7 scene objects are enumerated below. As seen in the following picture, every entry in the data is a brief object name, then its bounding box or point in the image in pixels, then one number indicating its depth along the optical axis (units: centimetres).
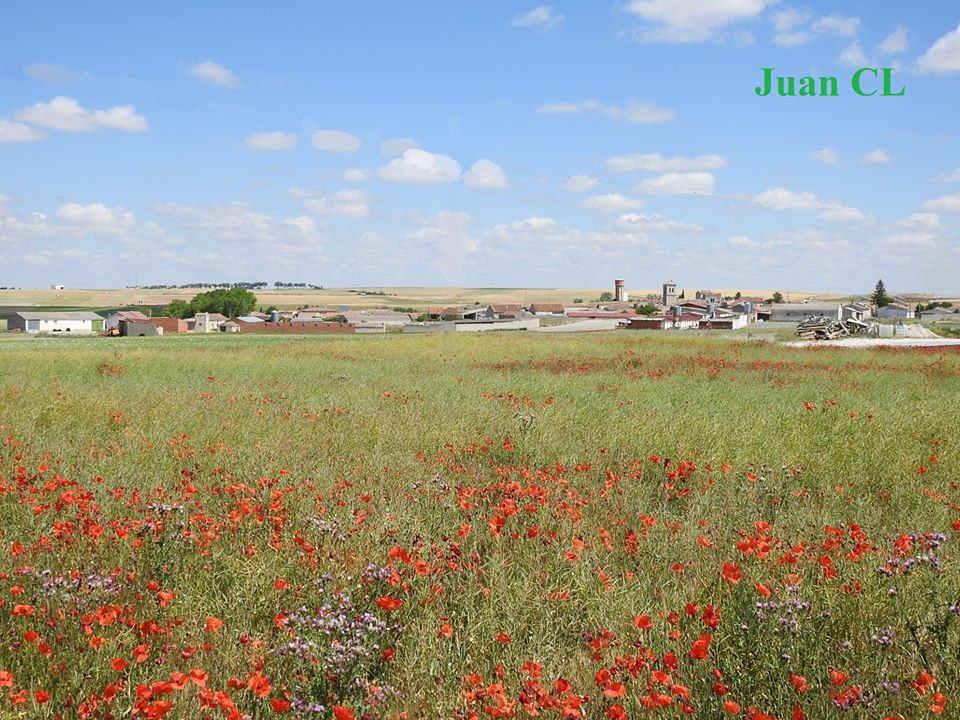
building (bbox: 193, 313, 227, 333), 11356
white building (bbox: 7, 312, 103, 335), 10500
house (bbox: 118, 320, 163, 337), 8269
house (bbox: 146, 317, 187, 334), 10102
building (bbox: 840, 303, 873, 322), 11300
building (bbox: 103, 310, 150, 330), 10913
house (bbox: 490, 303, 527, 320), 11756
